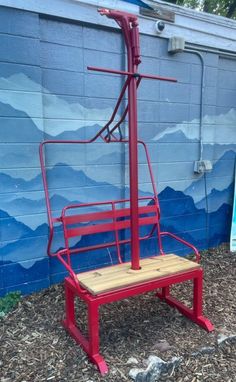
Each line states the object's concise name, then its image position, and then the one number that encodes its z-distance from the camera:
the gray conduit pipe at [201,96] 3.39
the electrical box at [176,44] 3.15
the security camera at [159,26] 3.07
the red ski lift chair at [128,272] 1.96
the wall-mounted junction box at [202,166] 3.53
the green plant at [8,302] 2.57
